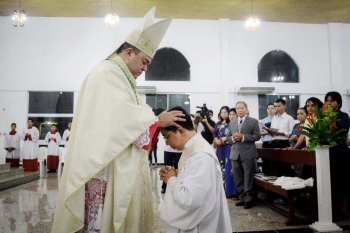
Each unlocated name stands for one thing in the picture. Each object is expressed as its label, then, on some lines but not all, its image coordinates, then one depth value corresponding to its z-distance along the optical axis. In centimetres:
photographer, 575
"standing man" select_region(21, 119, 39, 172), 891
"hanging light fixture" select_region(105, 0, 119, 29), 870
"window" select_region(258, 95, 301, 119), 1107
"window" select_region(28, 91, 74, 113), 1084
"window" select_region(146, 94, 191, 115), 1100
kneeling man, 155
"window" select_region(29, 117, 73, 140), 1081
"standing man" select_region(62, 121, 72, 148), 988
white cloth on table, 336
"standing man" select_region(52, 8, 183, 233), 147
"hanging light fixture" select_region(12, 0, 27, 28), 800
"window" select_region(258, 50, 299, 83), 1139
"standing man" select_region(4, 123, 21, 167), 900
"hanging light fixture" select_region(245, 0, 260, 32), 894
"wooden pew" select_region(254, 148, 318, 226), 332
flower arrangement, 320
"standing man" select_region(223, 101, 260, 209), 427
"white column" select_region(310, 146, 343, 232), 310
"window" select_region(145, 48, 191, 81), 1120
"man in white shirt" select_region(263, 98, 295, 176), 519
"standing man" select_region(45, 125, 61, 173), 965
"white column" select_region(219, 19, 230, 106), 1084
